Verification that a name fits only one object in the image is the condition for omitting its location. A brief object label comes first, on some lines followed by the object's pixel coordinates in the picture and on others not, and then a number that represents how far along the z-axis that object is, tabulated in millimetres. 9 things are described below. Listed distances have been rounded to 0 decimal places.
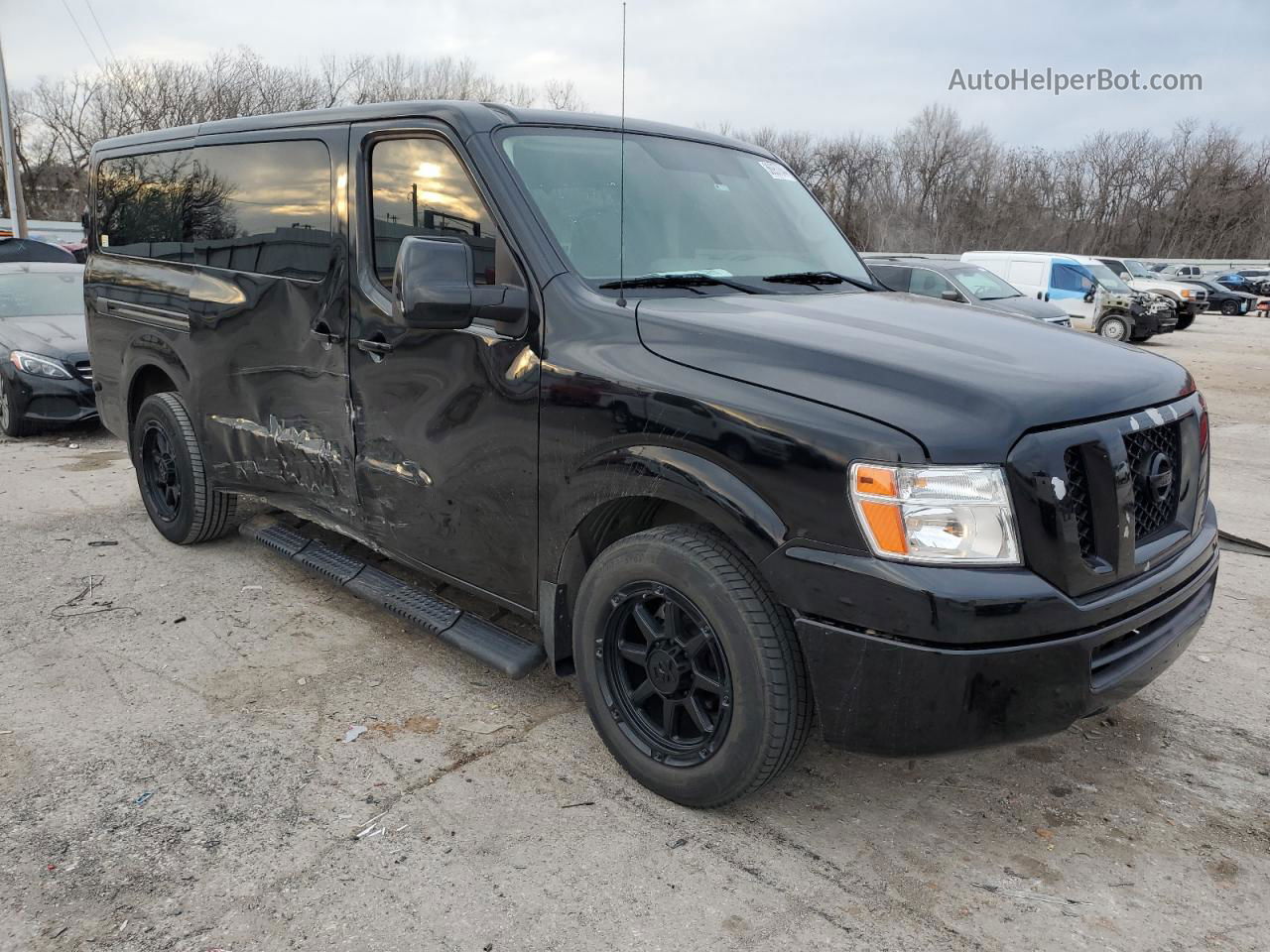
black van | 2314
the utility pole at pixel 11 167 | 21906
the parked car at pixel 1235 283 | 37656
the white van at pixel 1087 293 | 19953
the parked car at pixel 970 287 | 14344
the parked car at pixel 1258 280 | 36953
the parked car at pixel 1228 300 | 33094
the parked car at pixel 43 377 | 8375
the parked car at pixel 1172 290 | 22438
